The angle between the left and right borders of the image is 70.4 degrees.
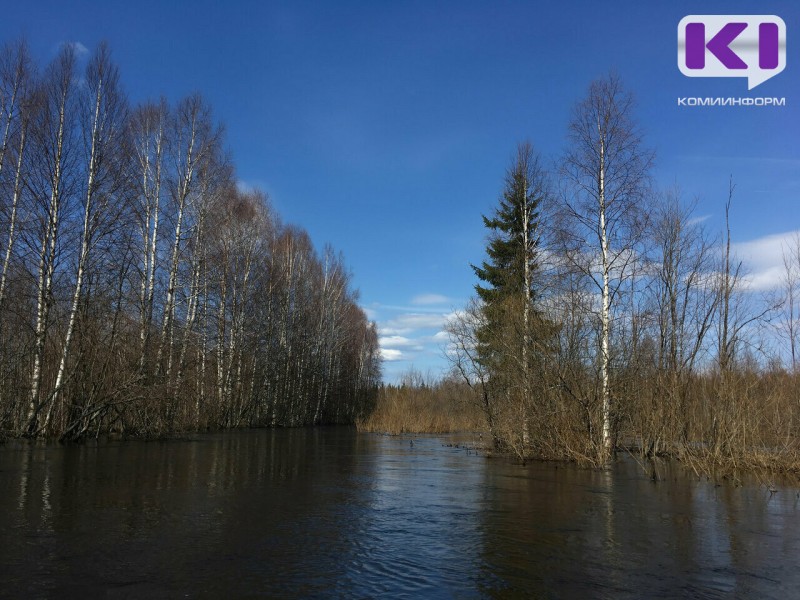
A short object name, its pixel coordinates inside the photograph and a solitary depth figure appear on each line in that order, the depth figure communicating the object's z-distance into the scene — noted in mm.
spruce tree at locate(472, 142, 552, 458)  15961
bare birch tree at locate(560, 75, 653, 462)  16469
